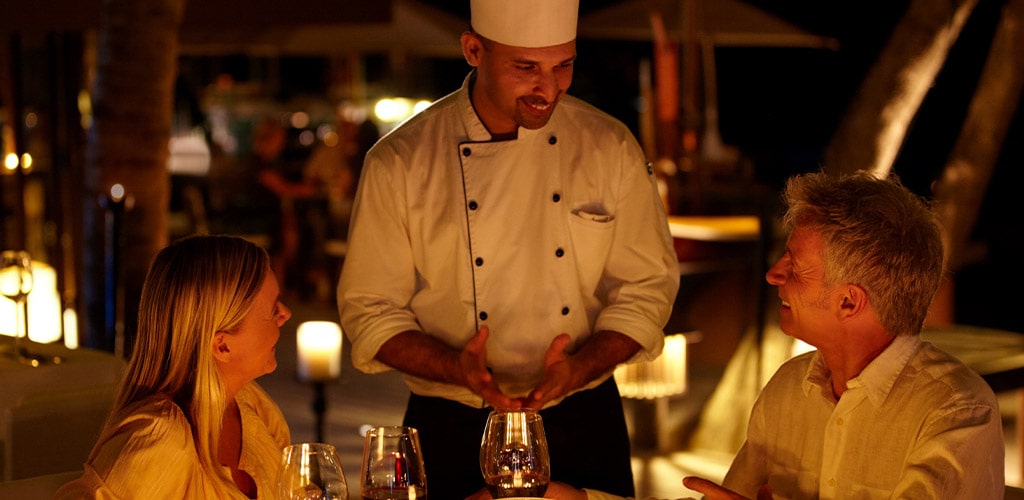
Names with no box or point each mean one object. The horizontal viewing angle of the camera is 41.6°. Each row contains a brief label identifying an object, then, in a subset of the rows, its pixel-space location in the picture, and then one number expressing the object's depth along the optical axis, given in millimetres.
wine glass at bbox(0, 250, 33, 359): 3895
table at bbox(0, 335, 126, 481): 3205
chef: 3172
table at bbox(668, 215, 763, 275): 7504
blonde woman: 2131
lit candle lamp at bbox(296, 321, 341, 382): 5391
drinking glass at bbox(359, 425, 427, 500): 2045
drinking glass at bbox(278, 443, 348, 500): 1971
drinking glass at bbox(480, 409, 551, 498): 2164
